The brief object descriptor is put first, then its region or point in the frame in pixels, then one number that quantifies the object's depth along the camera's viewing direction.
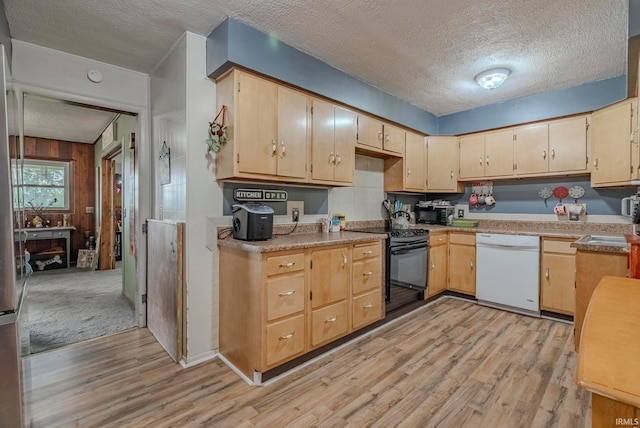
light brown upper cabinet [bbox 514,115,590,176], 3.13
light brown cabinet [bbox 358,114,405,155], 3.10
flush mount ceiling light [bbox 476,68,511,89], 2.79
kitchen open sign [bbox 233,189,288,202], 2.45
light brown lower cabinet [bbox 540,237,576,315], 2.94
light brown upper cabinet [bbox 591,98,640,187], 2.66
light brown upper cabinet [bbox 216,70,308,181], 2.13
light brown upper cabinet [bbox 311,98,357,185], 2.61
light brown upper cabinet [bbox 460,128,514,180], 3.63
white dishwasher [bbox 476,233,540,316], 3.12
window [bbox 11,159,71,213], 5.65
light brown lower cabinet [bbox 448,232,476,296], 3.59
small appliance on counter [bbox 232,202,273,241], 2.14
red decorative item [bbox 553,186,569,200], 3.43
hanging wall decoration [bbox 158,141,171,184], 2.51
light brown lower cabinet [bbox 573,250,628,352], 2.05
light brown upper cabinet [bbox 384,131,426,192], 3.73
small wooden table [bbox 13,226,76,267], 5.34
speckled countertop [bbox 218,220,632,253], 2.06
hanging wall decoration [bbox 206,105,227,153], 2.18
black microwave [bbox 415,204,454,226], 4.09
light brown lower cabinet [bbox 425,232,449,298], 3.52
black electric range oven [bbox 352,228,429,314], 2.88
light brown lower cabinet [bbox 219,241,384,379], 1.95
